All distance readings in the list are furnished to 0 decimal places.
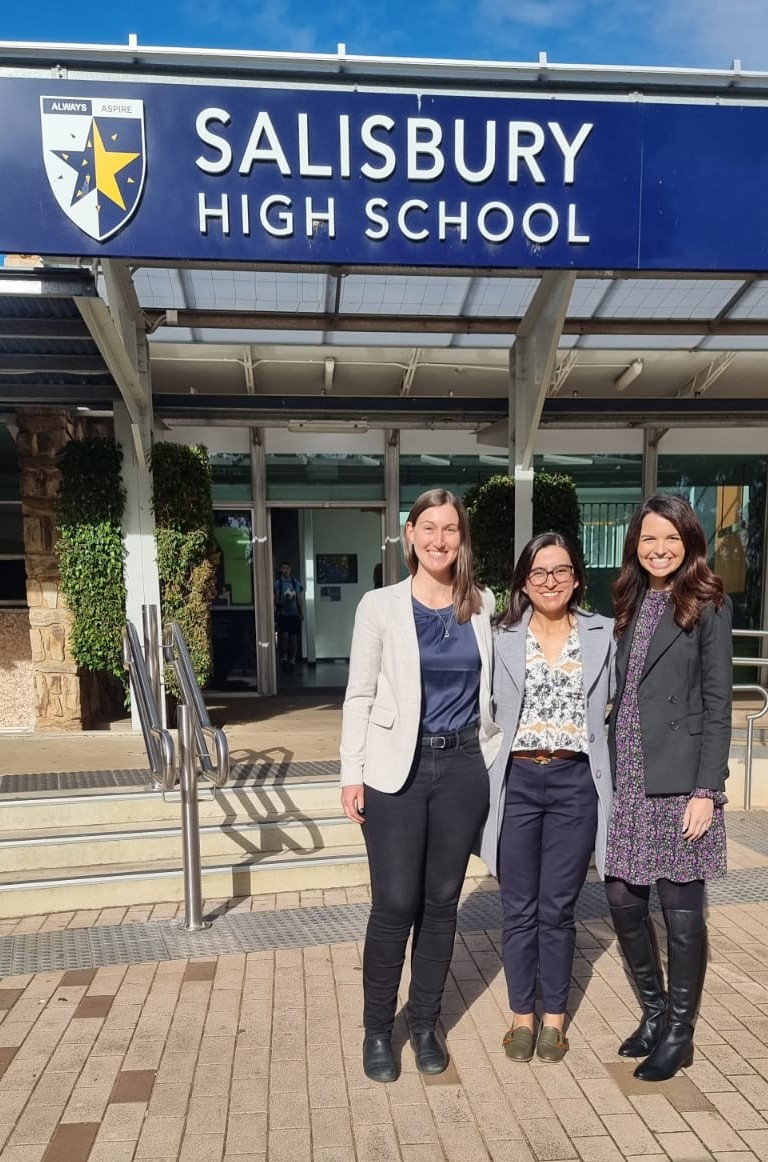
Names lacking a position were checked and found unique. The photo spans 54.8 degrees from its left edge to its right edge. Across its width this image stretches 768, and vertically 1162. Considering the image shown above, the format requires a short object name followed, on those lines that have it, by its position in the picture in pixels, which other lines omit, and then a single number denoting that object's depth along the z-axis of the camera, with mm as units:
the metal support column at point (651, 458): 8445
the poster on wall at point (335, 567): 9328
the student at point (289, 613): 9023
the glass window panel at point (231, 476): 8047
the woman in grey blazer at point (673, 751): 2258
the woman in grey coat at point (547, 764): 2305
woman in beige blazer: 2225
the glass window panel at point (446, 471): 8266
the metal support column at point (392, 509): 8180
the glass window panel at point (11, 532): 6492
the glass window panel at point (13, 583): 6426
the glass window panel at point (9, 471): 6473
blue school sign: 4059
